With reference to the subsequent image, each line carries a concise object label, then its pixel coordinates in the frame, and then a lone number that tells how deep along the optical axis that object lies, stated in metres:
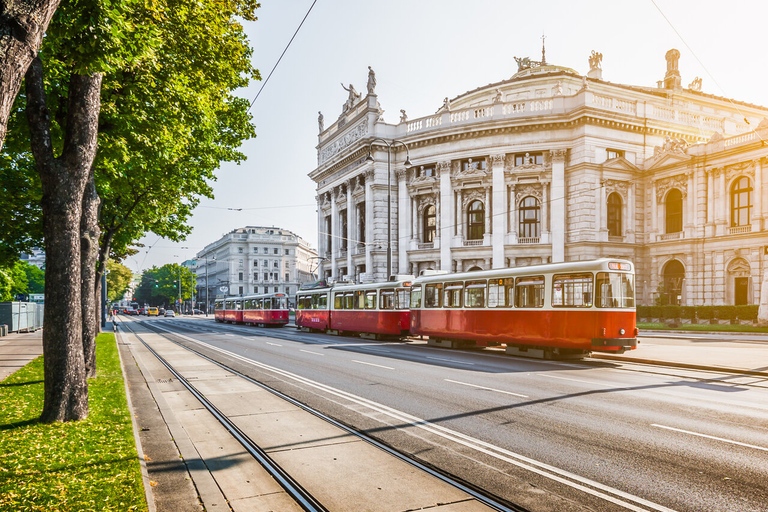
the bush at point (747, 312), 32.38
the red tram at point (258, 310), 47.03
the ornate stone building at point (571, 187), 38.34
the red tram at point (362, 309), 28.72
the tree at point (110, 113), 8.12
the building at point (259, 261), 122.38
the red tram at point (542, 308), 17.00
